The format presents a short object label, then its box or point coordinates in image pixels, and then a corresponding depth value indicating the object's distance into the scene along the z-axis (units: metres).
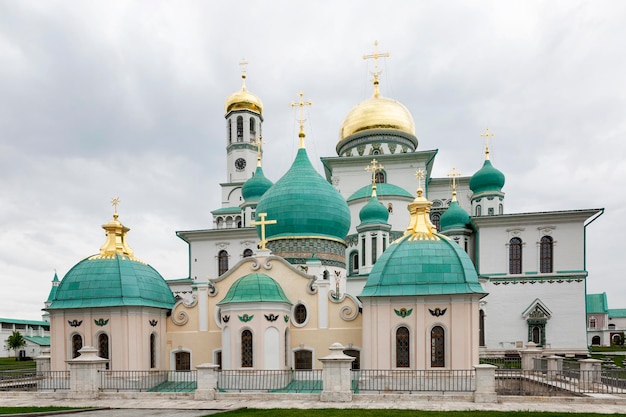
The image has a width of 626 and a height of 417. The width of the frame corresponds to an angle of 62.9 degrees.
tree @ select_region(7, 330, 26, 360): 52.22
